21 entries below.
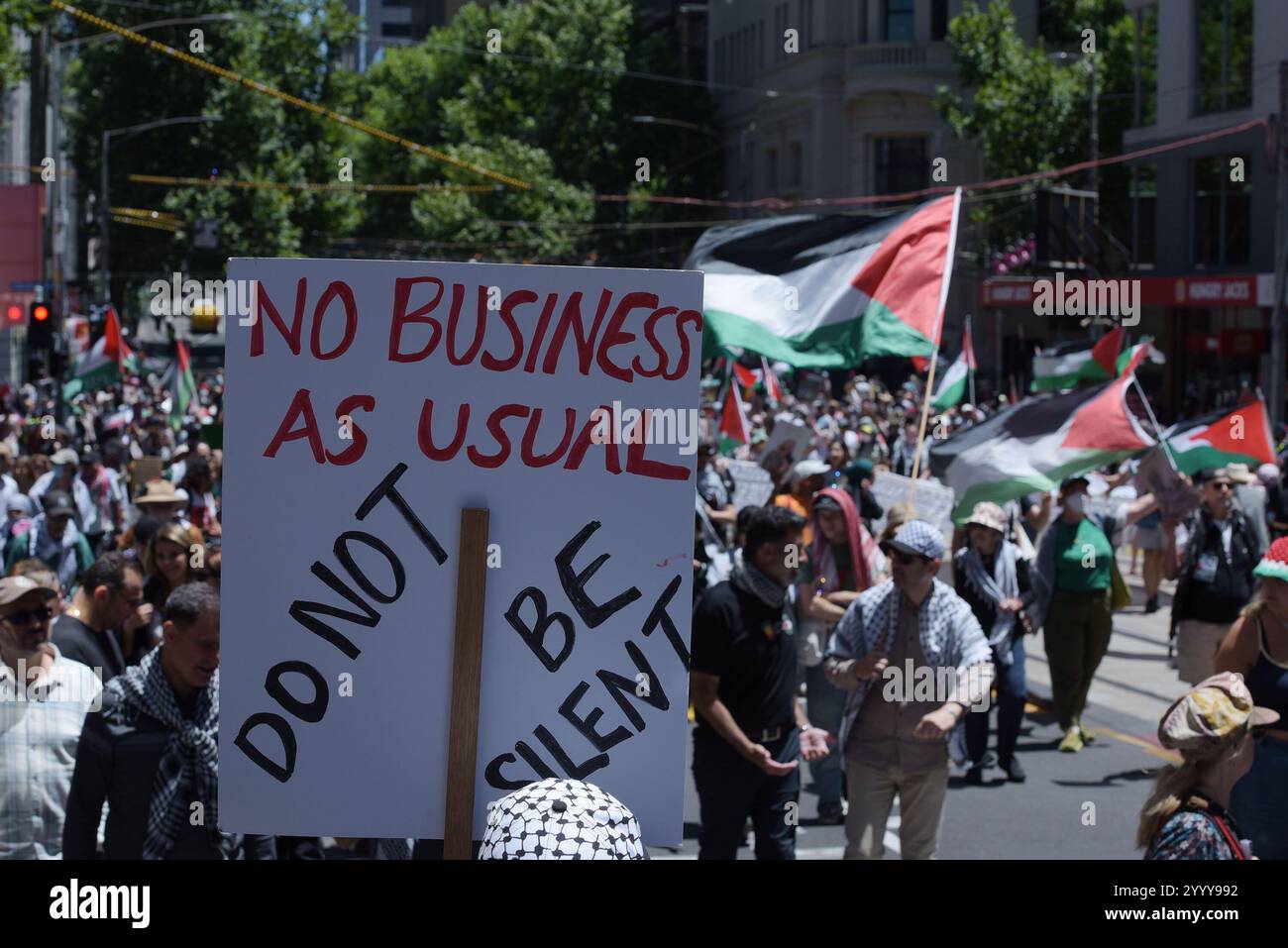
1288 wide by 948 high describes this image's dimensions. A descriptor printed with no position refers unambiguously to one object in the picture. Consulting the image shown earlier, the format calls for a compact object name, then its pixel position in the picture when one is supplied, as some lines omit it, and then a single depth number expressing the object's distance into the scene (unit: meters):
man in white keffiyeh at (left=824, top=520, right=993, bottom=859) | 6.43
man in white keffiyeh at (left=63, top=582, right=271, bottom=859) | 4.63
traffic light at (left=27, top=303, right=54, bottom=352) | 21.98
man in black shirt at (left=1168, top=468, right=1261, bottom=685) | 9.52
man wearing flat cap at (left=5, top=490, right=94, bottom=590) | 10.48
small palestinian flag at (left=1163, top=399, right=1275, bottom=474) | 11.19
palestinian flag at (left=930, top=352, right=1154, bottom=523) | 9.62
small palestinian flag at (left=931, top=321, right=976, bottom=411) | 19.77
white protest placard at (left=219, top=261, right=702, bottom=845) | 3.57
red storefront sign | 35.34
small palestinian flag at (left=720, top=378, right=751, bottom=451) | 19.75
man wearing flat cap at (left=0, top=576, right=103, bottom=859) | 5.14
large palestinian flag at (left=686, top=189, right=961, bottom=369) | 8.99
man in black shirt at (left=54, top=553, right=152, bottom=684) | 6.32
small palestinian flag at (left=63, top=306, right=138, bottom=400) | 21.95
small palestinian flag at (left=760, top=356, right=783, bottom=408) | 25.72
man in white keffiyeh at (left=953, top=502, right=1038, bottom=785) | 9.91
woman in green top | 10.46
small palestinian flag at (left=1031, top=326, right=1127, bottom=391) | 14.51
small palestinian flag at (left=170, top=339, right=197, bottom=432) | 22.80
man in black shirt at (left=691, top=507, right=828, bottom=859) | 6.14
